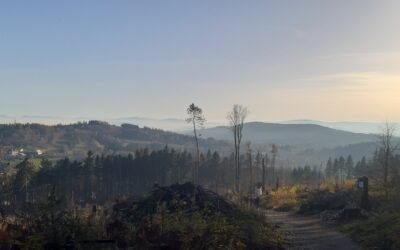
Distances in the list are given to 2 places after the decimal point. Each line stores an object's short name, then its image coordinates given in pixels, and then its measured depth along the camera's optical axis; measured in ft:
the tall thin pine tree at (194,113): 158.92
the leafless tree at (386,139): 94.46
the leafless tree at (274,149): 263.04
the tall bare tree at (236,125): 156.76
